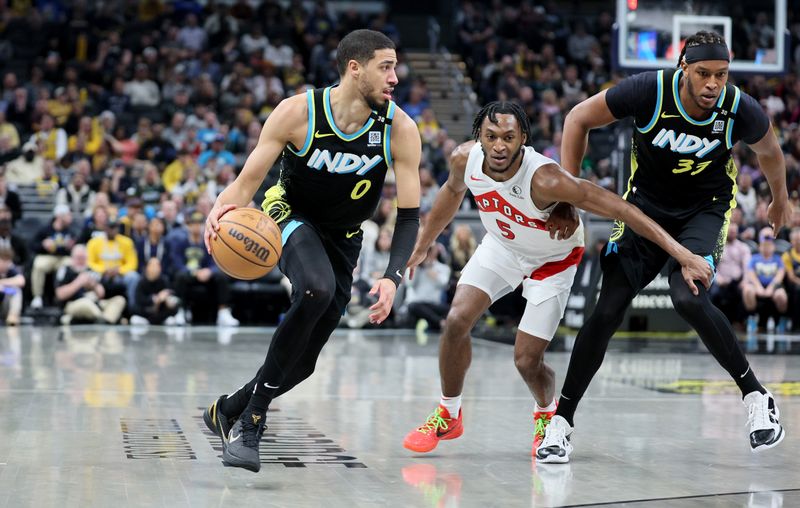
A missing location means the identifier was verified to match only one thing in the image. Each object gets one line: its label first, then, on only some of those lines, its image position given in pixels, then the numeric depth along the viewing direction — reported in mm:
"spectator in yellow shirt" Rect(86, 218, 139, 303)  14664
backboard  12680
